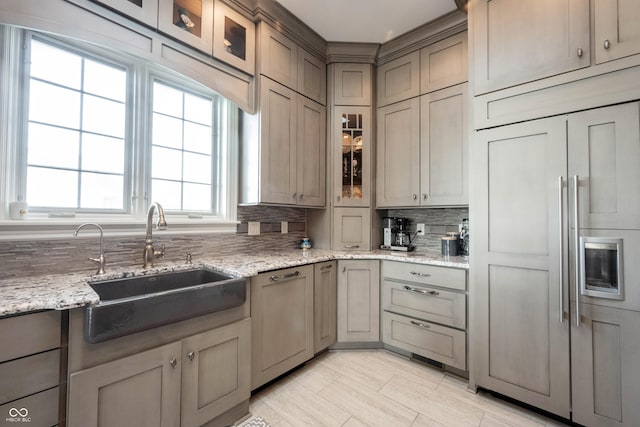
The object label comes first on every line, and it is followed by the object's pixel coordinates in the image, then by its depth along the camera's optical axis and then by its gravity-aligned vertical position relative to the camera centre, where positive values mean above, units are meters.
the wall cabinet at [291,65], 2.33 +1.41
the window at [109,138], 1.55 +0.53
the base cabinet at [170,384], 1.12 -0.79
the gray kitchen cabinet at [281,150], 2.32 +0.61
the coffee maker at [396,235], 2.86 -0.17
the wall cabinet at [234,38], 2.06 +1.40
